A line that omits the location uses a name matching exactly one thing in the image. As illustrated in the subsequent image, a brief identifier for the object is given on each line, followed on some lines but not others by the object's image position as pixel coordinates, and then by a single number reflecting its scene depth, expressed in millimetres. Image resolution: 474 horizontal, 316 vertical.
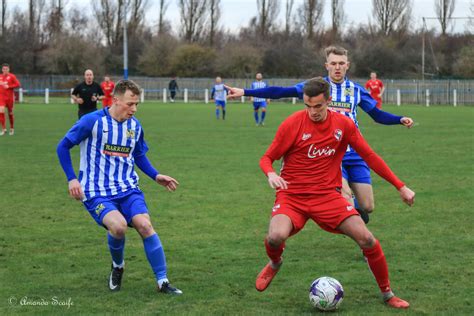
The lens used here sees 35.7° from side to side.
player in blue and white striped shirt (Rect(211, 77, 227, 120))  31031
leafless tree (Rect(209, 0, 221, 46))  77375
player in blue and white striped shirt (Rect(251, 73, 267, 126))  26916
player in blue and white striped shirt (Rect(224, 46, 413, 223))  7457
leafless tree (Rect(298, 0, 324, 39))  77312
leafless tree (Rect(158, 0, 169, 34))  78862
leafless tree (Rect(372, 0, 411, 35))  75625
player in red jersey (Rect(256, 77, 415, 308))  5742
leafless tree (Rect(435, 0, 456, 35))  73875
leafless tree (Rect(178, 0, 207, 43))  77062
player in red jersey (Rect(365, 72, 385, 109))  31044
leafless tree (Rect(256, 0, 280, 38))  79000
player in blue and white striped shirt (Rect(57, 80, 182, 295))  6211
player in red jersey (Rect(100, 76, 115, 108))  29116
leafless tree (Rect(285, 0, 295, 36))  79062
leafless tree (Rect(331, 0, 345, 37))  78125
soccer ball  5598
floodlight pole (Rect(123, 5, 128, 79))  47391
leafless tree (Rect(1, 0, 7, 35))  72419
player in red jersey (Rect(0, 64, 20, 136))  22156
